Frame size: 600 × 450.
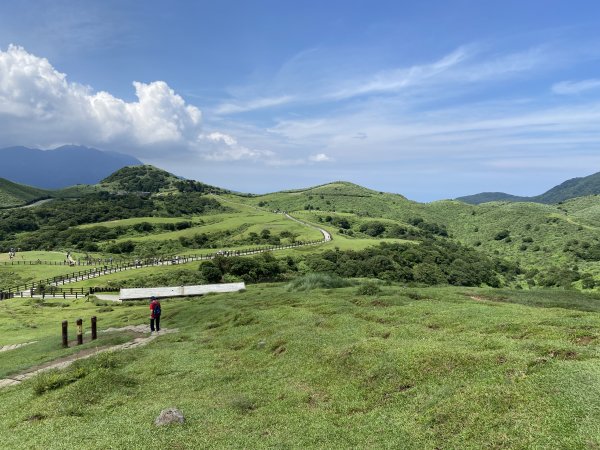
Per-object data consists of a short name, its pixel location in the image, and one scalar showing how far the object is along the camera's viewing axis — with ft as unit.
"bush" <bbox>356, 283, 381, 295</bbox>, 126.78
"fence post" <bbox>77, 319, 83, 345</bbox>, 99.50
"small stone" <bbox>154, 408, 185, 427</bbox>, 47.38
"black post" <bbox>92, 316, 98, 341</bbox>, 104.46
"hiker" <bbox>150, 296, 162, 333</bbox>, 108.27
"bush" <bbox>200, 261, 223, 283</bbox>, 268.21
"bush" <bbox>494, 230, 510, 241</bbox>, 594.65
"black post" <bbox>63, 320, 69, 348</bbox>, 96.78
